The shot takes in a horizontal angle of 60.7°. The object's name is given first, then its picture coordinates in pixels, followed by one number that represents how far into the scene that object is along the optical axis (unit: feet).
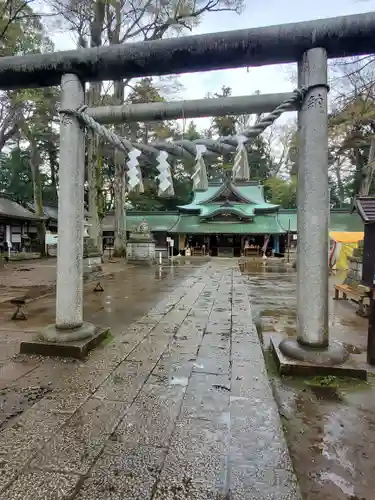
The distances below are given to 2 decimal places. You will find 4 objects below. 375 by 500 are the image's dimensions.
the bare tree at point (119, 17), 47.39
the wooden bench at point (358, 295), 21.65
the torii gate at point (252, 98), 11.39
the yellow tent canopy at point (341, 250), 57.82
